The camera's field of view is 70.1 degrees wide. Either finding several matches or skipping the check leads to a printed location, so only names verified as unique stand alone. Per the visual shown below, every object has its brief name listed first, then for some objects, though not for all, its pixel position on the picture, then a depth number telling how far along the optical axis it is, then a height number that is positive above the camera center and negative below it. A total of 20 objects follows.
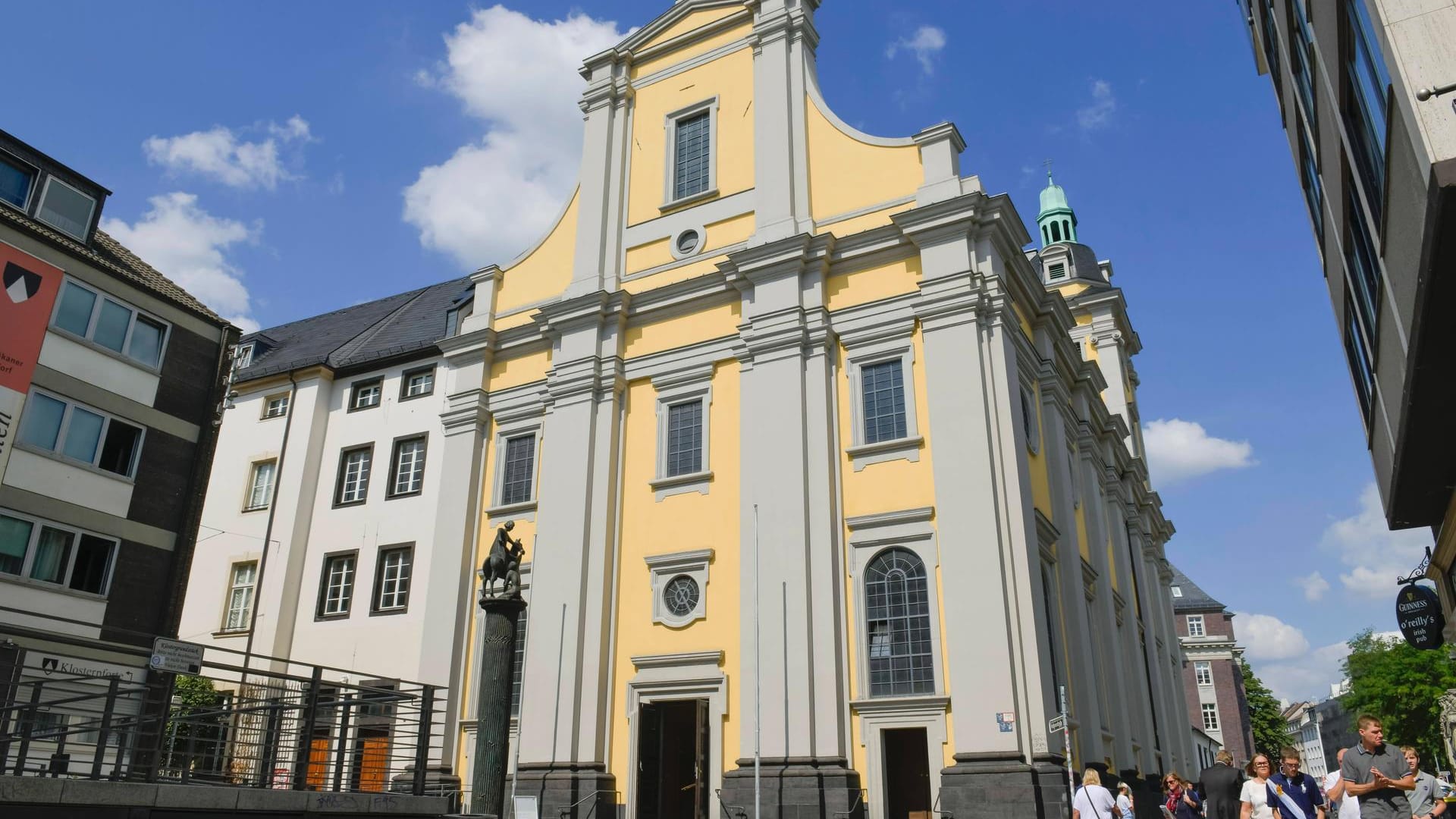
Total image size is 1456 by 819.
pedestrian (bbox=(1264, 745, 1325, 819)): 9.53 +0.01
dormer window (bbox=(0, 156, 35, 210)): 19.53 +10.72
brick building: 74.19 +7.60
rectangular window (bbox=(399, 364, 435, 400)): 28.73 +10.57
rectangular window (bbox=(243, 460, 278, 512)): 29.28 +7.99
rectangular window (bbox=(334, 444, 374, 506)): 28.67 +8.18
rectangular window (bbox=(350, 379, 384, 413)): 29.55 +10.55
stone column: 13.41 +1.02
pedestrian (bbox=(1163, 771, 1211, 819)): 16.67 -0.10
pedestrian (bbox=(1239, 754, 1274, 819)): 9.65 -0.02
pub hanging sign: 15.39 +2.52
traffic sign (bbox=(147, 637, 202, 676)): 9.30 +1.11
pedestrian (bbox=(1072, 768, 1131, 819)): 12.95 -0.11
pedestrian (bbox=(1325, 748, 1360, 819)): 9.15 -0.04
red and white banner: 17.78 +7.53
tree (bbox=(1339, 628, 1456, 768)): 49.28 +4.50
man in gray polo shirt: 8.42 +0.13
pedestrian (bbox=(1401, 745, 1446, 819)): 9.34 +0.00
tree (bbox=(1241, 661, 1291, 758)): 76.81 +5.41
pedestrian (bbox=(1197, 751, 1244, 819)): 11.21 +0.03
